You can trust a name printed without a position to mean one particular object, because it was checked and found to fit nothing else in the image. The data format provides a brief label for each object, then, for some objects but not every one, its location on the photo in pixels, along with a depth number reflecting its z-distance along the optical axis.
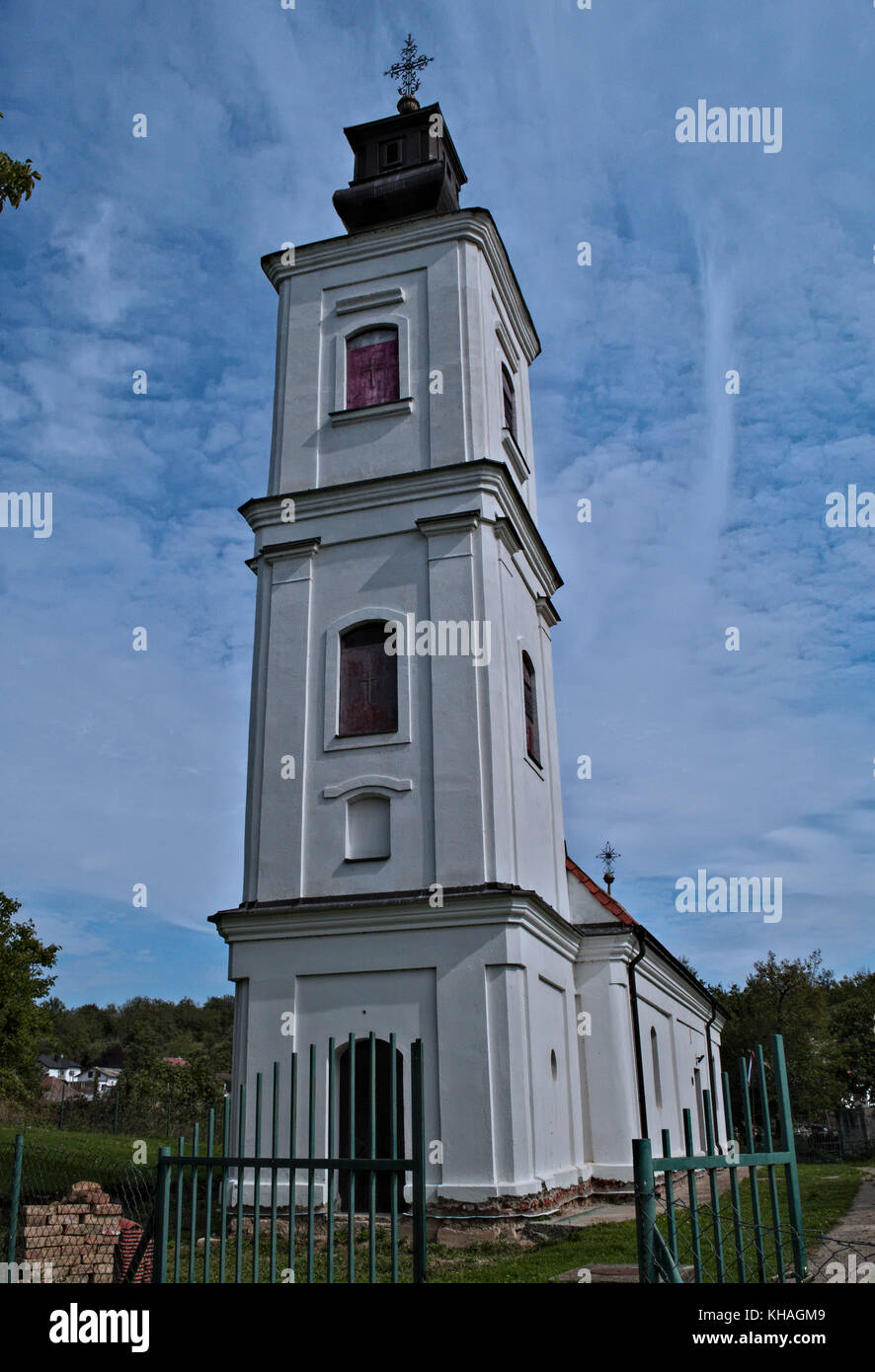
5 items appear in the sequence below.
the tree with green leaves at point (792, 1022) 45.97
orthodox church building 13.71
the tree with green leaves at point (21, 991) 29.59
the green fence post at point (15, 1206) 9.58
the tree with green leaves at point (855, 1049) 48.75
